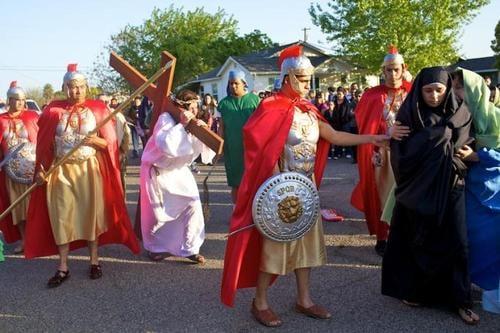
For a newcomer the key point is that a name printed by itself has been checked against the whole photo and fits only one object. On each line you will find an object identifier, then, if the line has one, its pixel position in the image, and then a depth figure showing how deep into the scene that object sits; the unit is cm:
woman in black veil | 353
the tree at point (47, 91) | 4723
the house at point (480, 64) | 4010
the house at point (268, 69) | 3666
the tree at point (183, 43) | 4766
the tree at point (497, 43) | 3123
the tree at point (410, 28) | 2683
